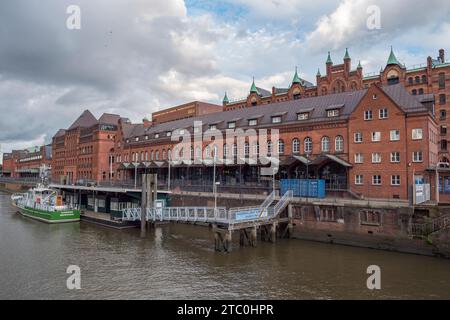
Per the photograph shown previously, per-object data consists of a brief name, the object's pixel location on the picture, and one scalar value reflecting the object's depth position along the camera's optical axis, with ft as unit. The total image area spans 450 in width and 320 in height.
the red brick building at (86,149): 270.67
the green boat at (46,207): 144.66
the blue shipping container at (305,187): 117.70
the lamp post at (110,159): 260.31
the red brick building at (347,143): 112.27
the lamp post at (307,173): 120.16
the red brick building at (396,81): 185.88
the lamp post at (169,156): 201.67
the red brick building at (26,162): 442.09
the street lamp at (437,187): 104.71
